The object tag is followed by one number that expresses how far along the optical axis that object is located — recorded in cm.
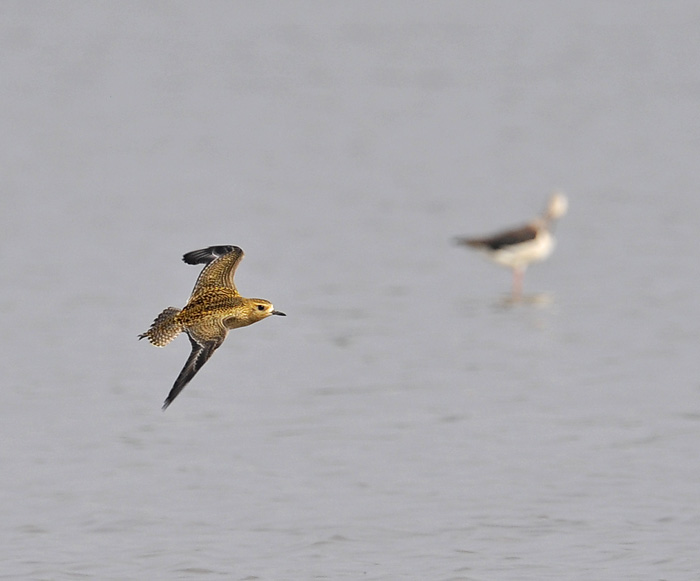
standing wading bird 4903
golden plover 1828
